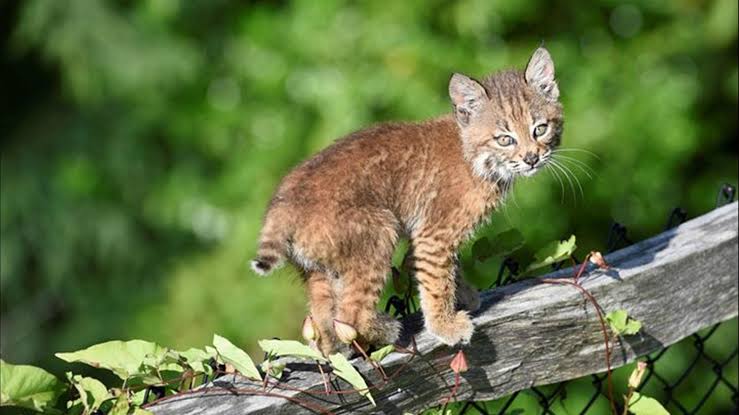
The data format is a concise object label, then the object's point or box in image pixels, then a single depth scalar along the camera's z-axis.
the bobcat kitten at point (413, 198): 5.69
